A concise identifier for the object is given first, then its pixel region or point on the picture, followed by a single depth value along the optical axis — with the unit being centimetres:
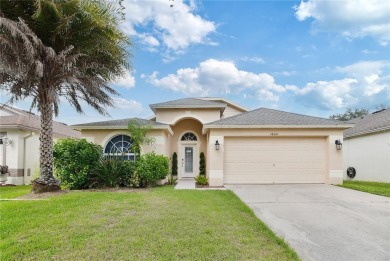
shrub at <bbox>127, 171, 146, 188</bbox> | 1263
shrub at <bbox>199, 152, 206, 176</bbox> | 1708
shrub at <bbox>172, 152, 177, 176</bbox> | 1718
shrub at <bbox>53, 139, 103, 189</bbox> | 1173
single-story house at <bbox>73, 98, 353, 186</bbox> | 1337
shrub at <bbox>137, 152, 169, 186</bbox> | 1246
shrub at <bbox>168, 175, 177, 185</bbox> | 1468
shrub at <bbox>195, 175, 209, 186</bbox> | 1372
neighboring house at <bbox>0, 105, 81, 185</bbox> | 1498
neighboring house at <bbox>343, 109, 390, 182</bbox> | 1527
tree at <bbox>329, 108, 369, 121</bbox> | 4301
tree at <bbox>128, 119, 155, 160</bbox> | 1343
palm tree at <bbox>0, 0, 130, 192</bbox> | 918
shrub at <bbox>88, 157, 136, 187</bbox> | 1203
